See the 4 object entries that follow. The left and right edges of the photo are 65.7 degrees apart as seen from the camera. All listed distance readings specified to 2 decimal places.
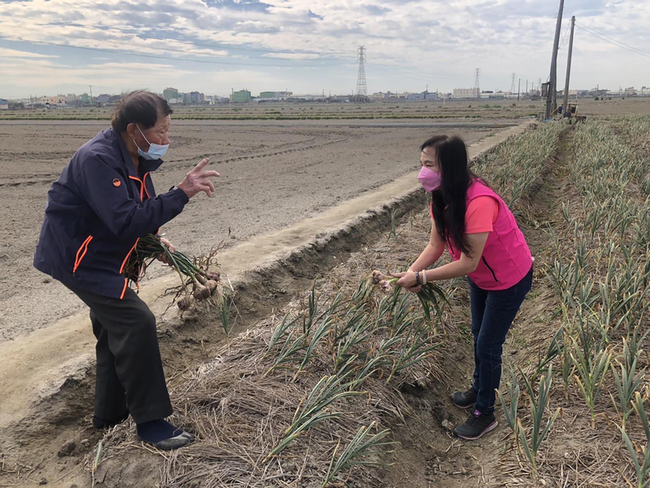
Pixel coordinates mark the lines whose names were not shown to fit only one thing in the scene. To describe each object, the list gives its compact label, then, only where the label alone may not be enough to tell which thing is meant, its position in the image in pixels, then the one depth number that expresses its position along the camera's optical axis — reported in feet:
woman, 7.30
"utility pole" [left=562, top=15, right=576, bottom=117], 104.30
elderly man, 6.54
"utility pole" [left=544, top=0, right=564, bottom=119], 89.10
